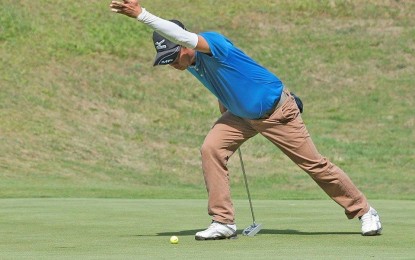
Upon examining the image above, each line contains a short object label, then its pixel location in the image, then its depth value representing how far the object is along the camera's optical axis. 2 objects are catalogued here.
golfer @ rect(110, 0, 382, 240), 18.06
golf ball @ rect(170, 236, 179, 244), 16.84
